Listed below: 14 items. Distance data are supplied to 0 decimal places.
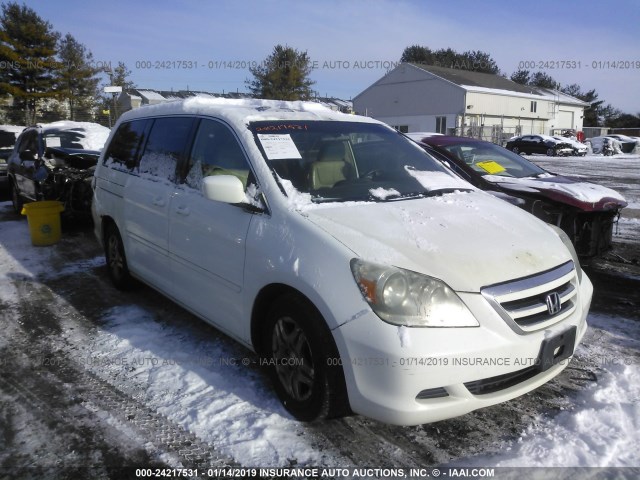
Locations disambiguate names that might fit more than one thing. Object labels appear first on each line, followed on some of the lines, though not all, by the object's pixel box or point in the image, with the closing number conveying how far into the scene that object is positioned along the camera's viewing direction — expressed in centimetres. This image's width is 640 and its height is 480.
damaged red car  550
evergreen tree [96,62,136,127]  3911
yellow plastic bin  703
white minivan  238
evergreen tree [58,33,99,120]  3459
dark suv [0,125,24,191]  1319
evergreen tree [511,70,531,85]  8512
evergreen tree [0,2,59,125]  3195
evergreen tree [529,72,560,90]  8332
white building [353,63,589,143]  4091
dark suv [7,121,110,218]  816
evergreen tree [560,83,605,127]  7194
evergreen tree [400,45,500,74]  7519
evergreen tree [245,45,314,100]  3600
